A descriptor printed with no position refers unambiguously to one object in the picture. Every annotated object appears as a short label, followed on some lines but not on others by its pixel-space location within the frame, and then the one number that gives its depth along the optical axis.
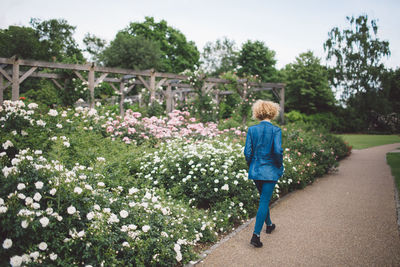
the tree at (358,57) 32.09
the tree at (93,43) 38.94
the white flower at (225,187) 4.18
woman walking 3.42
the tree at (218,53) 43.81
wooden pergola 9.71
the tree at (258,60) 34.44
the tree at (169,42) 33.00
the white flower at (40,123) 4.63
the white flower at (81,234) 2.25
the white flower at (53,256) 2.12
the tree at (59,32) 32.03
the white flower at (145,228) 2.69
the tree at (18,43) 21.00
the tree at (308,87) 30.39
